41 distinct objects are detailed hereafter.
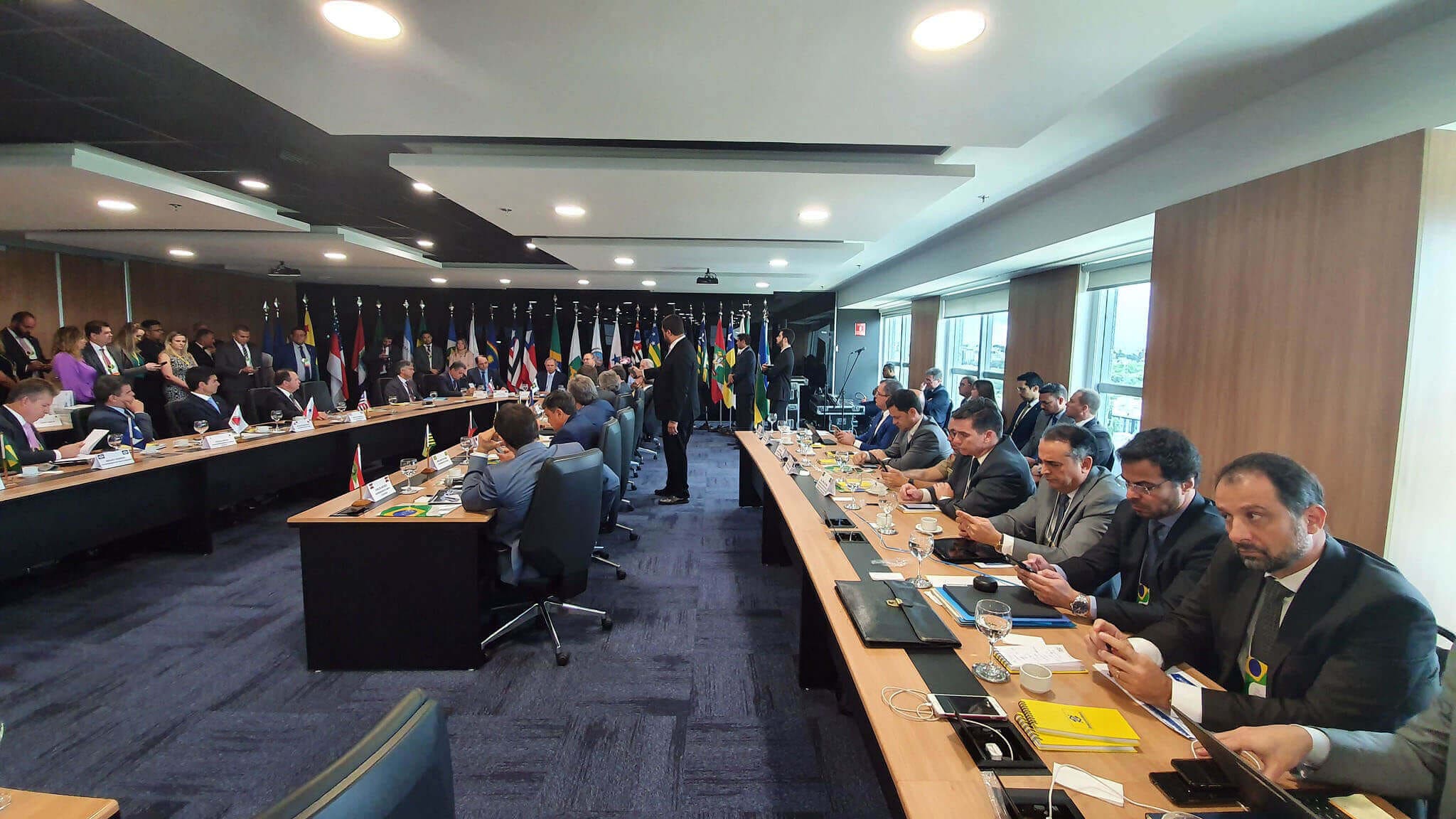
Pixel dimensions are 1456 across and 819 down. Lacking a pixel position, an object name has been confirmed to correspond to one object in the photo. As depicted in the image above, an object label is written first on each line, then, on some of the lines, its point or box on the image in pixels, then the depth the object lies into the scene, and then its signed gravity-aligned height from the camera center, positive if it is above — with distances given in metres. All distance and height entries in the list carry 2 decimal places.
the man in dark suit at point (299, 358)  9.09 -0.12
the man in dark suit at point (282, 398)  5.37 -0.45
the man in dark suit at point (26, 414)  3.28 -0.40
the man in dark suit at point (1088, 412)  4.10 -0.31
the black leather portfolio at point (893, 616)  1.49 -0.71
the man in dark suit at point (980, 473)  2.64 -0.51
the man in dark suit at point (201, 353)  6.89 -0.06
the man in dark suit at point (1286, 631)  1.11 -0.56
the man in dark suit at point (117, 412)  3.90 -0.45
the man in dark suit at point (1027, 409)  5.20 -0.37
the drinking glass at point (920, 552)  1.82 -0.60
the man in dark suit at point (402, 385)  6.89 -0.39
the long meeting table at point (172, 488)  3.02 -0.95
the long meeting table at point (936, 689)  1.00 -0.74
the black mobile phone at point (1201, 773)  1.01 -0.72
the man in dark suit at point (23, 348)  5.64 -0.04
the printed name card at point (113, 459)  3.32 -0.67
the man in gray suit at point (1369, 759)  1.01 -0.68
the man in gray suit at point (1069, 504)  2.08 -0.50
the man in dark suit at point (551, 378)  9.31 -0.37
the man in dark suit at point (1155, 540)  1.66 -0.52
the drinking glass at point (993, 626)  1.35 -0.63
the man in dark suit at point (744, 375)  7.02 -0.17
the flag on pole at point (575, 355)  10.09 +0.04
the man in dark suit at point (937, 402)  6.25 -0.40
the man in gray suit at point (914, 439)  3.72 -0.49
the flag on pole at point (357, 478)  2.71 -0.60
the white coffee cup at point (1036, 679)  1.29 -0.70
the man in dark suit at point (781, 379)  7.35 -0.23
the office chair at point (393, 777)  0.64 -0.51
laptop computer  0.76 -0.60
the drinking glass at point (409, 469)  3.14 -0.64
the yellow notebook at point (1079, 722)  1.14 -0.72
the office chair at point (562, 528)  2.48 -0.77
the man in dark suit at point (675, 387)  5.08 -0.25
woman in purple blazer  5.14 -0.18
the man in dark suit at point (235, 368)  6.66 -0.22
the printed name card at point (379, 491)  2.70 -0.67
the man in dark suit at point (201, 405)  4.55 -0.45
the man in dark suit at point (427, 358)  9.20 -0.06
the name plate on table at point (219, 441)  3.99 -0.65
